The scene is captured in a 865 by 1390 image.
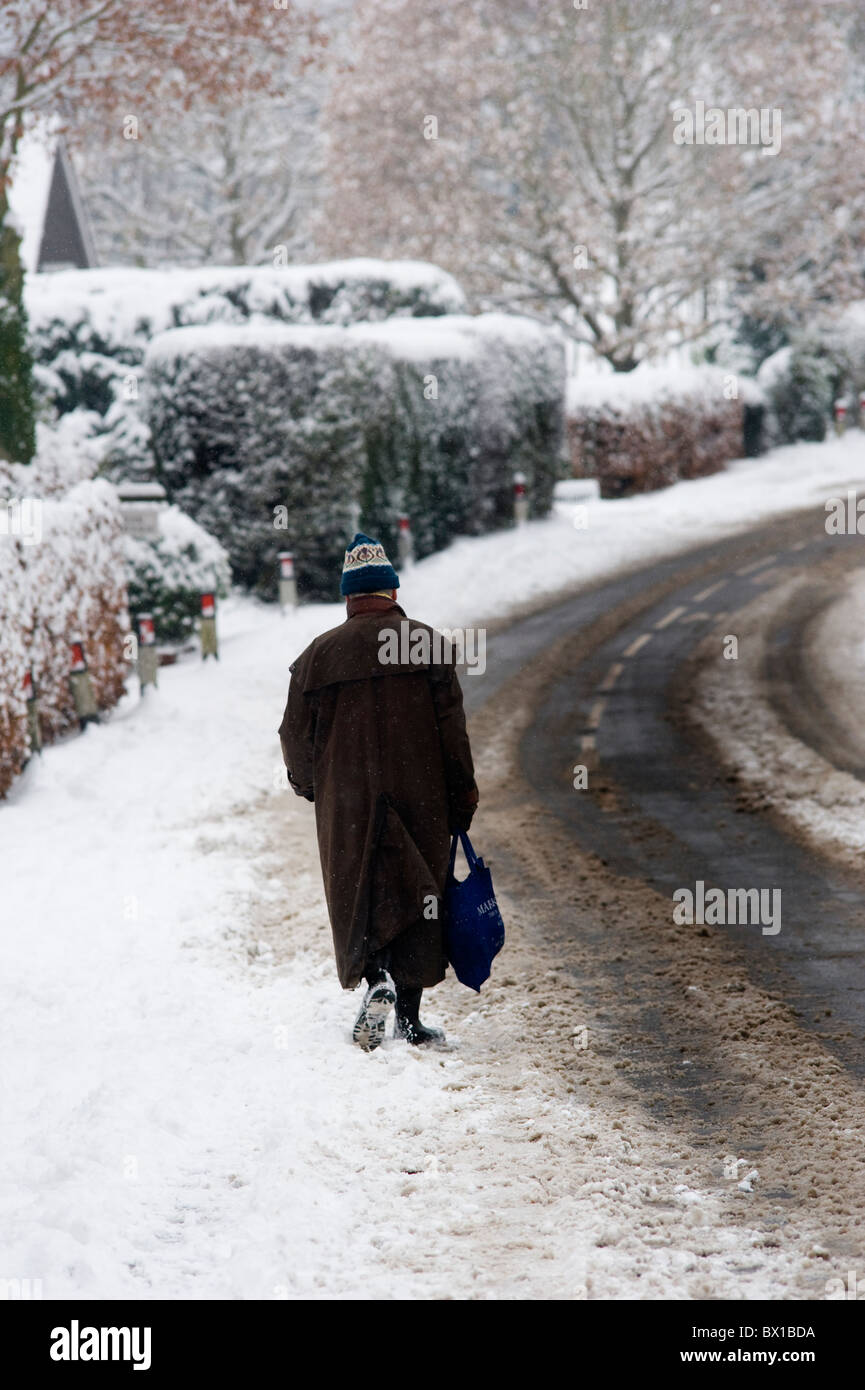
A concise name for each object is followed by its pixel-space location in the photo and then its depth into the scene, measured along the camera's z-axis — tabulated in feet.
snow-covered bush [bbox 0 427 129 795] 33.04
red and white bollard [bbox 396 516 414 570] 62.75
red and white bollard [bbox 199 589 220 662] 48.16
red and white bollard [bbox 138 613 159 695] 43.50
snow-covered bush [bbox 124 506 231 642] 50.55
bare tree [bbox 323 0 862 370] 96.32
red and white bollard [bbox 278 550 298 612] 55.68
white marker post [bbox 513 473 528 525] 73.92
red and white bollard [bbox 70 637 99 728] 38.32
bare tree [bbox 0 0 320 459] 57.72
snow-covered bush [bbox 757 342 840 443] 105.29
